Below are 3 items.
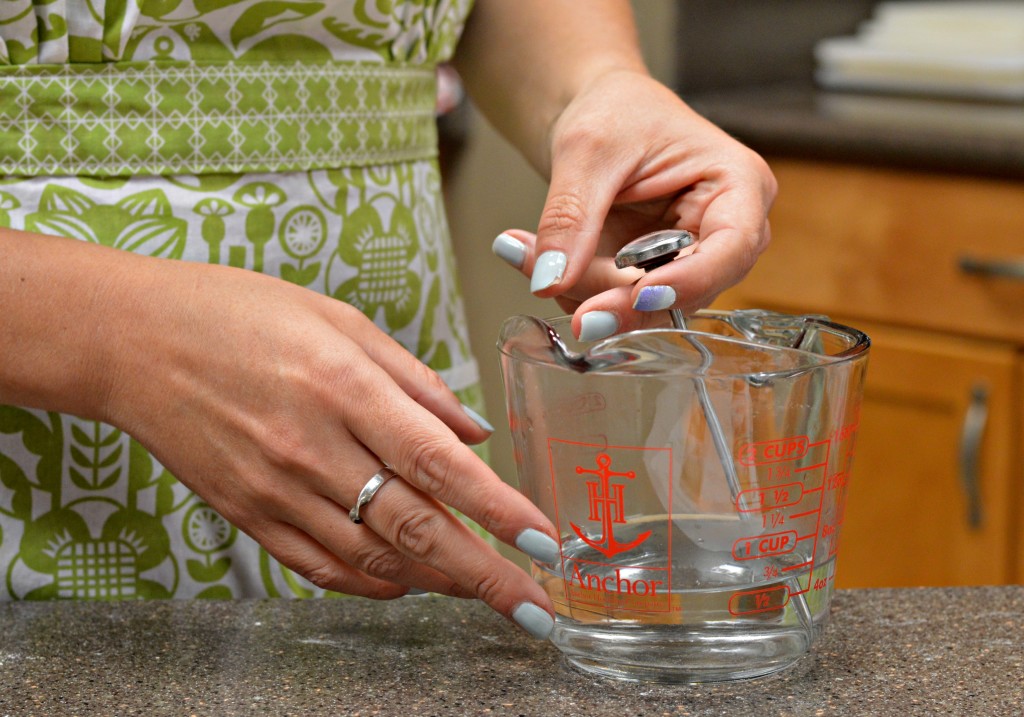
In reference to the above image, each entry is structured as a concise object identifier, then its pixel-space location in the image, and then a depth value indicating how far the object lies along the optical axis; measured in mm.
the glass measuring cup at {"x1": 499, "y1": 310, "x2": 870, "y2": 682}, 760
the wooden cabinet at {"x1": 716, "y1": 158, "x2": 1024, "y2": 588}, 1689
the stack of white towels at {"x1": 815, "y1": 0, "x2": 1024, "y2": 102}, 2058
